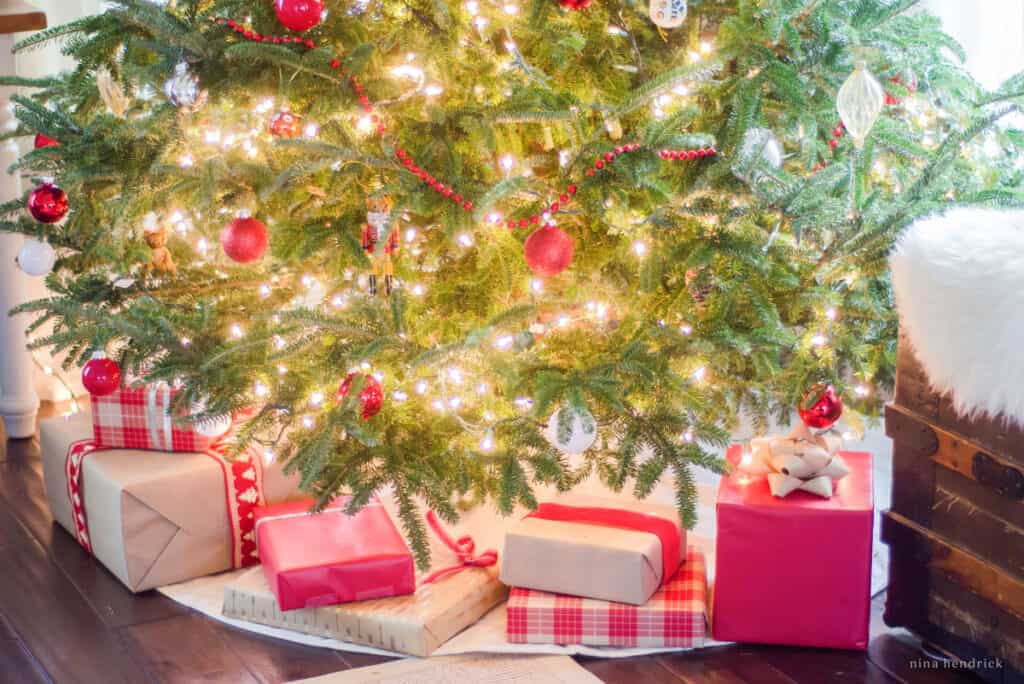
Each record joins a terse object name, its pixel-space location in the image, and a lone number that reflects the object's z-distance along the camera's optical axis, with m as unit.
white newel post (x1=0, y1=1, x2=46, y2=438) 4.13
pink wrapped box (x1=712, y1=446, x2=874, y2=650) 3.47
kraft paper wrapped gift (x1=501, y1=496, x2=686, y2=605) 3.54
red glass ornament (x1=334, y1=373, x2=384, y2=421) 3.45
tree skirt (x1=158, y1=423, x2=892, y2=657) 3.56
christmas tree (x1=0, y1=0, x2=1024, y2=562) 3.39
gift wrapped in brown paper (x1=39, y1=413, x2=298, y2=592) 3.74
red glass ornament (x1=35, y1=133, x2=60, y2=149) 3.69
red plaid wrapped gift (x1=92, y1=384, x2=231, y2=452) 3.82
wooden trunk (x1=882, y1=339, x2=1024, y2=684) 3.32
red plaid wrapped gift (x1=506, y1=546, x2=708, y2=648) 3.55
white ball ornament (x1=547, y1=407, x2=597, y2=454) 3.32
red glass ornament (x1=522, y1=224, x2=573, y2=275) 3.35
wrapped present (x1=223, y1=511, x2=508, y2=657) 3.56
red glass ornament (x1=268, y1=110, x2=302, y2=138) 3.56
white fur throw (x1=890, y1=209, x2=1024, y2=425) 3.22
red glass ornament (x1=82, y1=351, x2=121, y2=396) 3.58
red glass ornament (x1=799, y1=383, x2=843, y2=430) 3.49
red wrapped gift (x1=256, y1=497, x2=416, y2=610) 3.58
